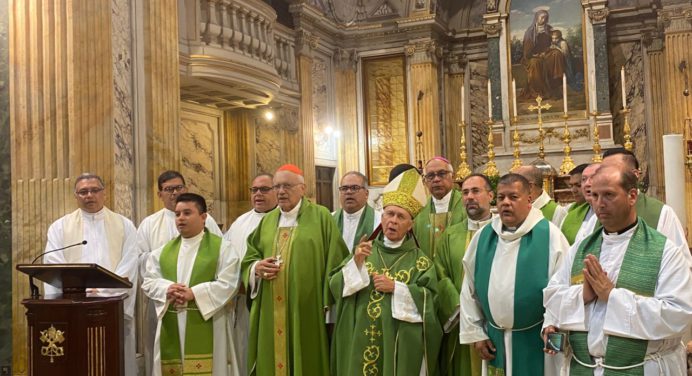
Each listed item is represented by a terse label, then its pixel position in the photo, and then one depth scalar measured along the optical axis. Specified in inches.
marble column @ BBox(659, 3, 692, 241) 488.1
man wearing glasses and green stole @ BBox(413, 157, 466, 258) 209.6
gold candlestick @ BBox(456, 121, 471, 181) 451.7
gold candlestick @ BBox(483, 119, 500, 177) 430.6
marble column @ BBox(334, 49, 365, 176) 581.7
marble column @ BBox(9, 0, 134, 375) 225.3
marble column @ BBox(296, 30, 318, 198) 502.0
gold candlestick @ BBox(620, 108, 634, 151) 398.0
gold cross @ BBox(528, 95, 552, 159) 433.4
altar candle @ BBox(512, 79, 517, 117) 539.5
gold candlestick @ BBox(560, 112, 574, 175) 417.4
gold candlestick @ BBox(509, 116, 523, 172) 447.5
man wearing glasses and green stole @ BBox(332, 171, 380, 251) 218.2
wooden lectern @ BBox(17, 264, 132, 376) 172.9
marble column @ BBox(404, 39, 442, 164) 570.9
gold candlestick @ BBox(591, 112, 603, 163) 409.7
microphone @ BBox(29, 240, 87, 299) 177.3
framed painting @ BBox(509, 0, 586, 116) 543.2
